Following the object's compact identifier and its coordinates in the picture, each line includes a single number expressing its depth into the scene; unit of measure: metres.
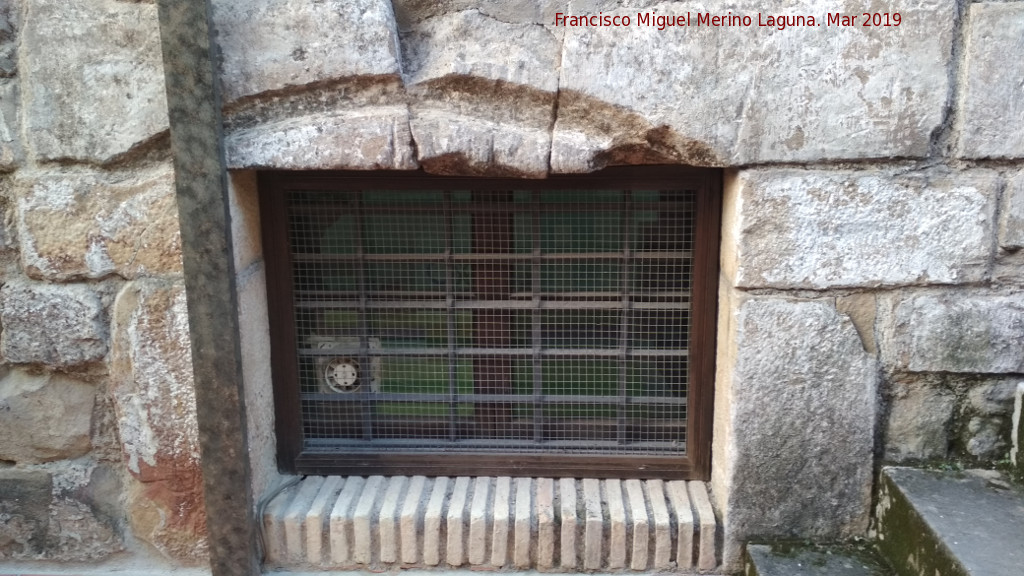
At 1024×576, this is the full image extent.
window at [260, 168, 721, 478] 1.87
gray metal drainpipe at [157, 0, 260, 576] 1.55
